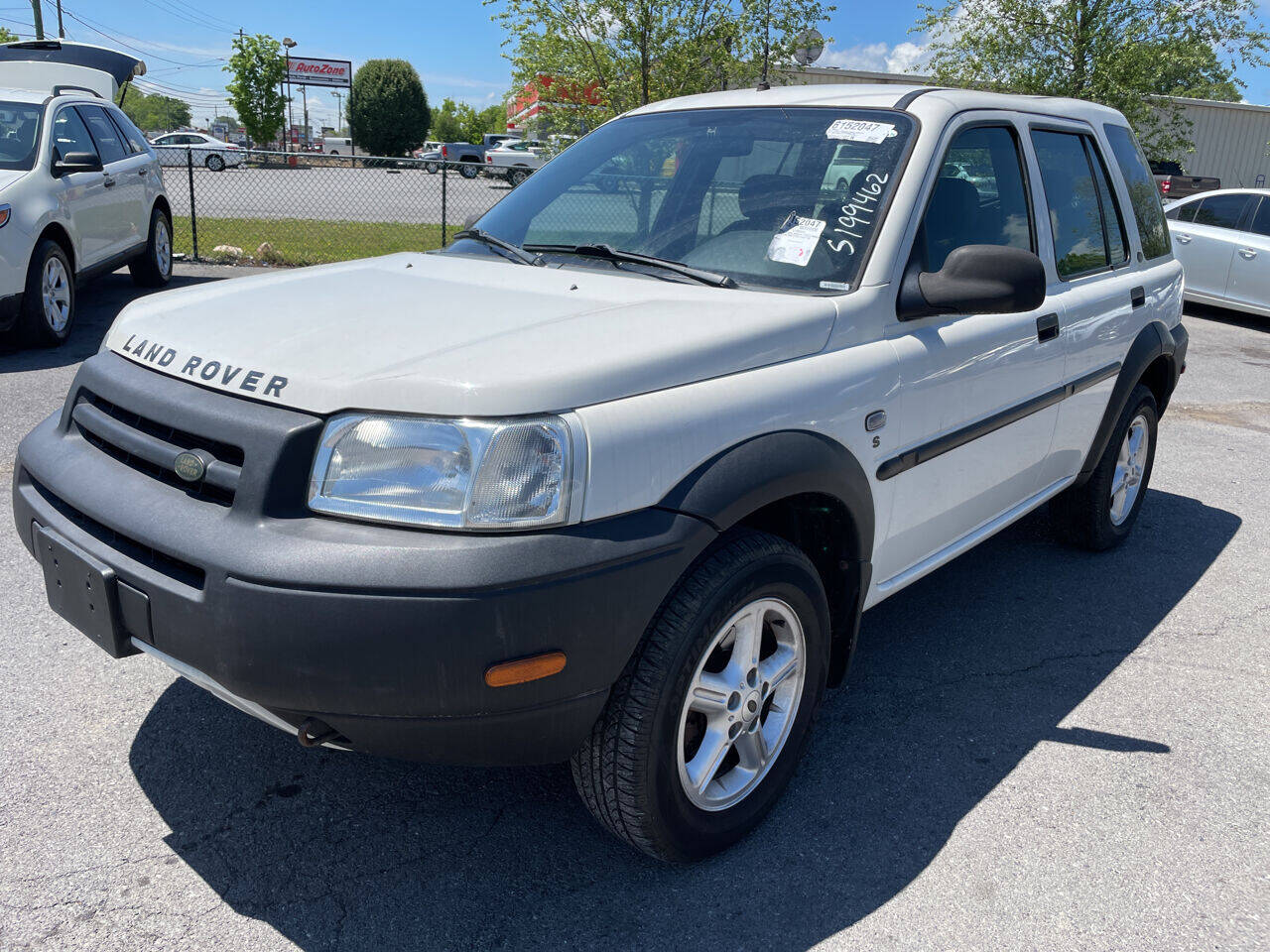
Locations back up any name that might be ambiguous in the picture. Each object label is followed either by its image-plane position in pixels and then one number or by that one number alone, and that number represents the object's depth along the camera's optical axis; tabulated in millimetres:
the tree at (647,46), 11555
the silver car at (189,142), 30419
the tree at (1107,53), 15852
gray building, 34125
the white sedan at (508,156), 40750
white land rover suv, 1997
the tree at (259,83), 60562
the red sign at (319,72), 74188
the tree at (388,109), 60312
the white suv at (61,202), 7258
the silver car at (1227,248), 11711
